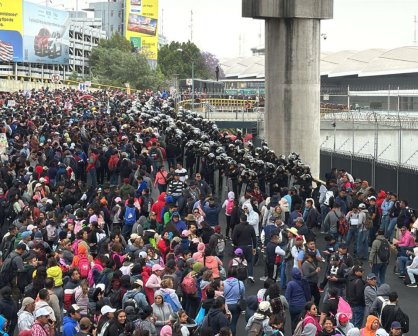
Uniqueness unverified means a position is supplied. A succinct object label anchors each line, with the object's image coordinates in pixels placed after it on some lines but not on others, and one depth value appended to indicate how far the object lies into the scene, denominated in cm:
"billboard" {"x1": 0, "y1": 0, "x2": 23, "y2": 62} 9944
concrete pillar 3288
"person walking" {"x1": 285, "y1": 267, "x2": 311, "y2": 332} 1534
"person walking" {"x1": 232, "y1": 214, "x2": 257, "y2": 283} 1877
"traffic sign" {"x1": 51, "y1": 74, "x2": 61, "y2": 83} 7738
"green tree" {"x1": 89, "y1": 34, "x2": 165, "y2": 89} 11150
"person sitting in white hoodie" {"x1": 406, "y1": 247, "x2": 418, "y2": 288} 1902
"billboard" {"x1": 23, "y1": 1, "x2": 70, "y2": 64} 10975
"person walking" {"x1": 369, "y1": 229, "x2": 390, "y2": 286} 1803
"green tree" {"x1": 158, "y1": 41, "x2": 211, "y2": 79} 13412
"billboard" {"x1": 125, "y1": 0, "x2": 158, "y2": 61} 15288
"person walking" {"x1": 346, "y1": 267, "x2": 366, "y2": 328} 1534
